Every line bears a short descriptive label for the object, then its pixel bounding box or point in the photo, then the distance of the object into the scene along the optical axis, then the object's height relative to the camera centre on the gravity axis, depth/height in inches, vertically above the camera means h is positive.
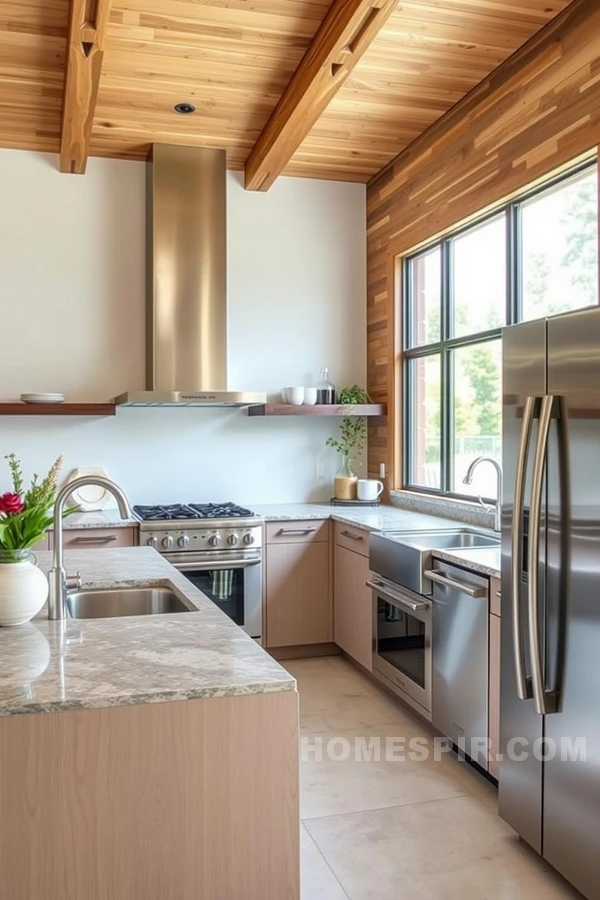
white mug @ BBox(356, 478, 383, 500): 194.4 -15.1
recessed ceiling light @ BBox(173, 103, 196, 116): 160.6 +68.4
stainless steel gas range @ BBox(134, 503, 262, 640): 166.4 -26.6
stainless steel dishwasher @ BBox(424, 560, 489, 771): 114.0 -35.9
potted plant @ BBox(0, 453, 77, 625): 73.2 -11.5
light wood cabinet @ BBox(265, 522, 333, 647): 176.9 -36.1
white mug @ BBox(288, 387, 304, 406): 193.5 +8.8
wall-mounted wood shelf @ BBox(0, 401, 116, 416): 174.4 +5.1
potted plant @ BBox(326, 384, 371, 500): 206.4 -2.8
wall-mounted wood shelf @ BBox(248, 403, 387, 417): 189.3 +5.0
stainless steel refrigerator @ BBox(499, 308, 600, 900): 83.0 -18.6
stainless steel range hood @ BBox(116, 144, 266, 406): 184.4 +39.1
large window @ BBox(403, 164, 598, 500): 128.8 +24.6
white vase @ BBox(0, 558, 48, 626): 72.9 -15.4
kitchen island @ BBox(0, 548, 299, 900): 54.6 -26.0
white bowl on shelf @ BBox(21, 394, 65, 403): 175.6 +7.7
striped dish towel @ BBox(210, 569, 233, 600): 172.1 -34.4
